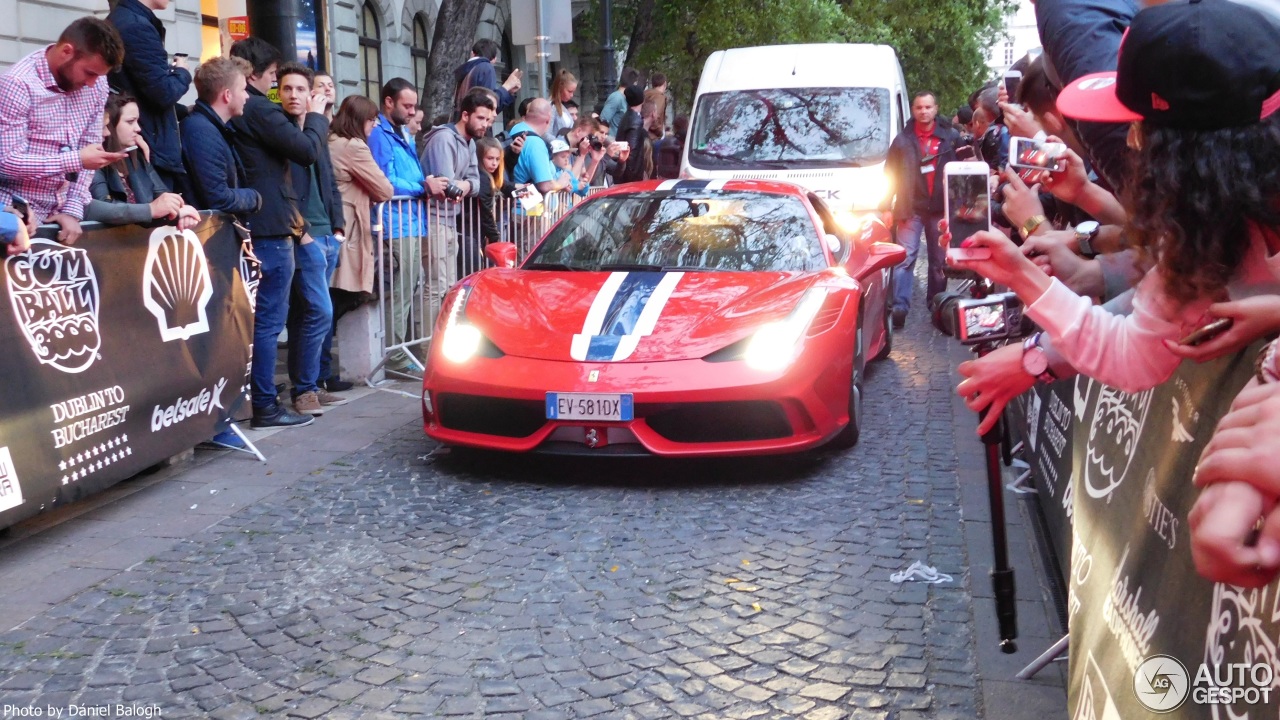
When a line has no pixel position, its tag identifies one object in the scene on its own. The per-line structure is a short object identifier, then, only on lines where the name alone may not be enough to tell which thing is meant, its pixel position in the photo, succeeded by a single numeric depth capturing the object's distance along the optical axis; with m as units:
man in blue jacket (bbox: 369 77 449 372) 9.11
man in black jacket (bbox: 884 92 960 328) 11.05
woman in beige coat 8.63
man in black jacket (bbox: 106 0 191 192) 7.00
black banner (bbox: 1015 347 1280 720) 1.83
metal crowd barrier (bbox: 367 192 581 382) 9.06
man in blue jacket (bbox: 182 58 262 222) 6.86
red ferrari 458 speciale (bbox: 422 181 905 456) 5.94
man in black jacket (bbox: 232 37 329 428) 7.39
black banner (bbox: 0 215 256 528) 5.08
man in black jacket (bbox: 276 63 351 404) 7.75
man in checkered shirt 5.71
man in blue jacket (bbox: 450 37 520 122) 12.44
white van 11.70
